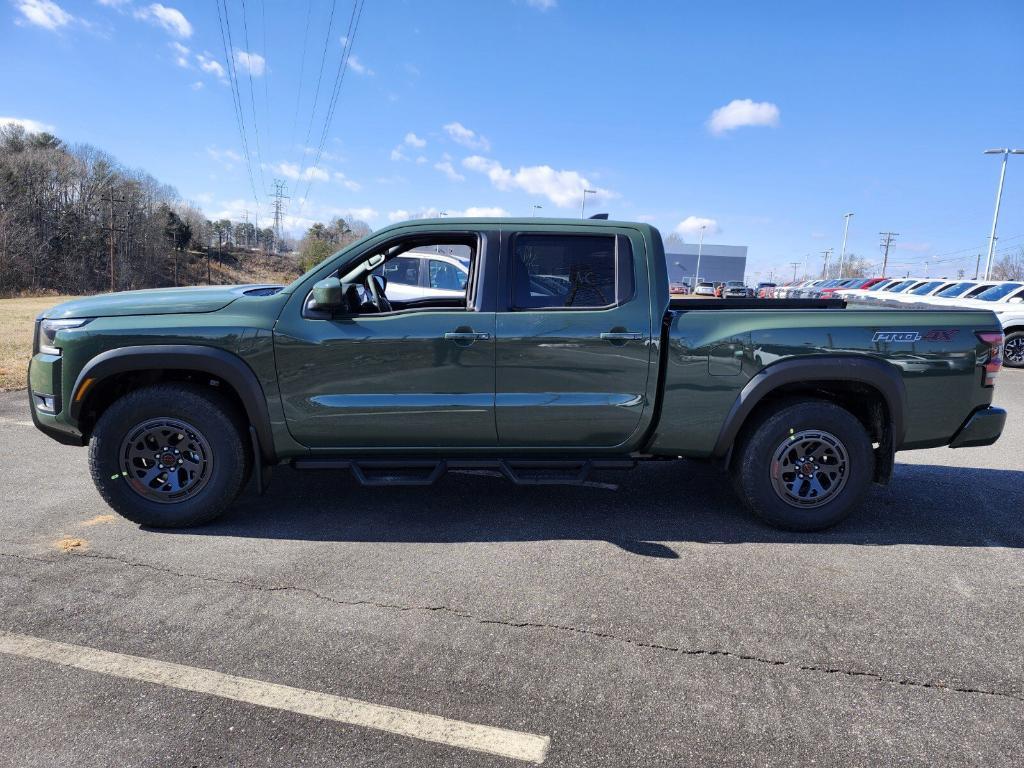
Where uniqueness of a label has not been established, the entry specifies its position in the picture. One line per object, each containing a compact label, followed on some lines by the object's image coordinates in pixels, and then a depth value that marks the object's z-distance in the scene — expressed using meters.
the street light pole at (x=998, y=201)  32.27
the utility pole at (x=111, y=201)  50.96
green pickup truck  3.91
